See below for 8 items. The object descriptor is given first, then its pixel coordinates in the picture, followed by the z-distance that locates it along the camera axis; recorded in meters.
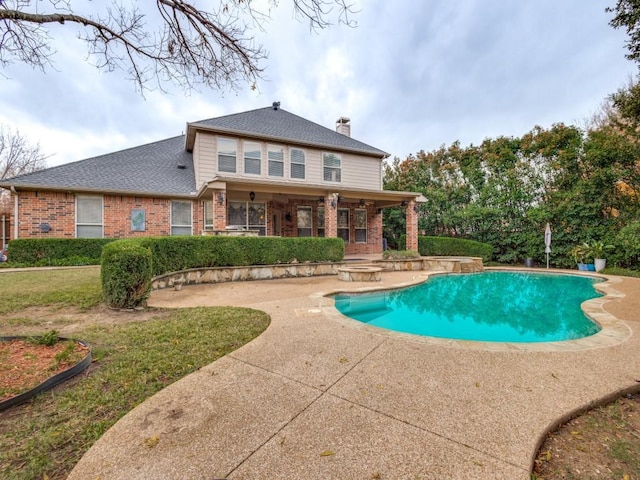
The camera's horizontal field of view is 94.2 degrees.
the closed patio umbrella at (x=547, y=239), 12.92
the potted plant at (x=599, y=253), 11.79
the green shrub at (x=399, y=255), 12.47
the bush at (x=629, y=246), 10.71
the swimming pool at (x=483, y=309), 5.08
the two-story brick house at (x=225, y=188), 11.03
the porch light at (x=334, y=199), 11.71
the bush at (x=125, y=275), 5.15
